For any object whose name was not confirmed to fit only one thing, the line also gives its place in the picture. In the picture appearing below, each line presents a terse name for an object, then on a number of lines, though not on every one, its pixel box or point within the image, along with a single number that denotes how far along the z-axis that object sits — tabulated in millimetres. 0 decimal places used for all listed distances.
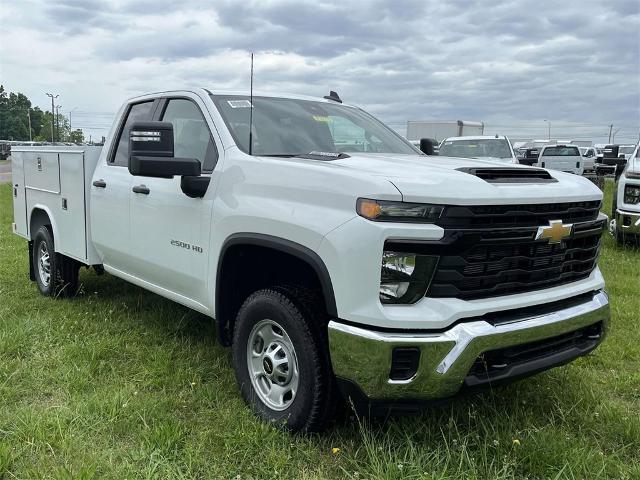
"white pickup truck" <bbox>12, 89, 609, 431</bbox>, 2600
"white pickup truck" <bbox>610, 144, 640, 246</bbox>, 7992
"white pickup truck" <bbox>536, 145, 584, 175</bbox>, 24250
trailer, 27641
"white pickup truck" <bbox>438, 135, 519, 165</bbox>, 14391
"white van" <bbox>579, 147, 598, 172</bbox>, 30745
